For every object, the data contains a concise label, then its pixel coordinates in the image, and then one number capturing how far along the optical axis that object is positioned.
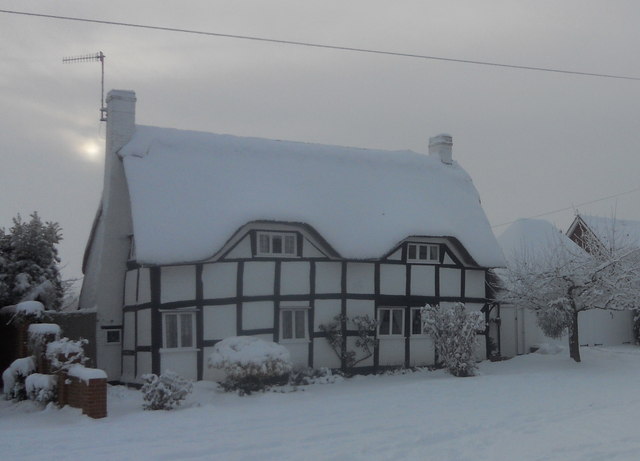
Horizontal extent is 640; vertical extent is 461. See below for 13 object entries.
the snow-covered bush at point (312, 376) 20.36
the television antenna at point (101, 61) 25.64
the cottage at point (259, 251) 20.41
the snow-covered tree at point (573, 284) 22.89
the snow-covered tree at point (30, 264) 21.00
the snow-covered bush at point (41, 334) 17.66
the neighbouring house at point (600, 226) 38.44
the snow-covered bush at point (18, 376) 18.23
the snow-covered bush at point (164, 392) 15.81
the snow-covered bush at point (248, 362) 18.30
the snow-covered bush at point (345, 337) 22.39
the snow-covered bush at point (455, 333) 21.23
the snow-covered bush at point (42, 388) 16.69
